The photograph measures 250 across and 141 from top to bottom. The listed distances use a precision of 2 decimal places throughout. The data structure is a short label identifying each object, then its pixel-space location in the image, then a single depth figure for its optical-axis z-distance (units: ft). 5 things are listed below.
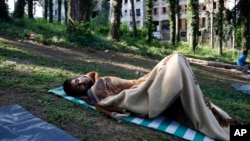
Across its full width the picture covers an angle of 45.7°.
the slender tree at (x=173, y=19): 70.59
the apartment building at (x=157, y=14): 147.95
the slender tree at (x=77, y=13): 35.54
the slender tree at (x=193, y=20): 63.00
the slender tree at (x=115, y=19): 42.37
